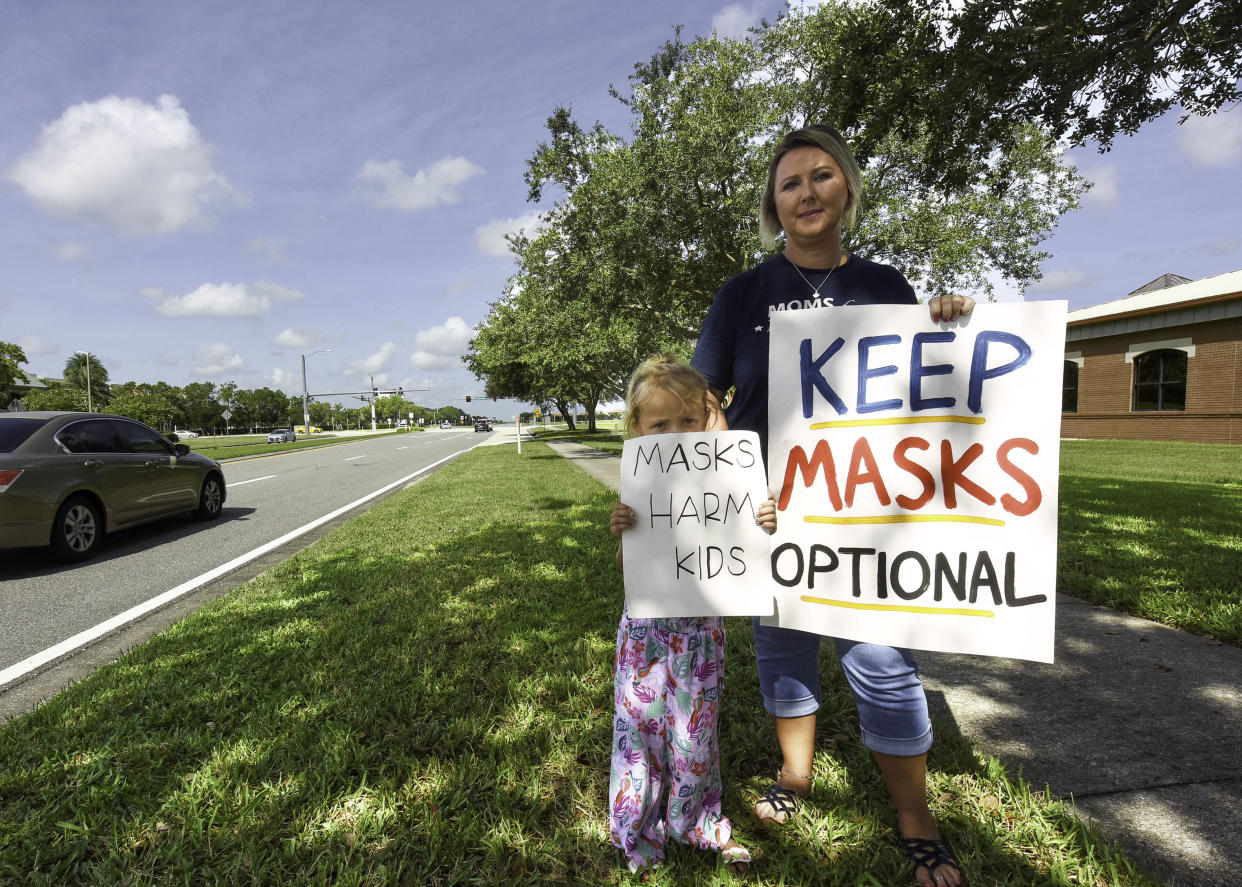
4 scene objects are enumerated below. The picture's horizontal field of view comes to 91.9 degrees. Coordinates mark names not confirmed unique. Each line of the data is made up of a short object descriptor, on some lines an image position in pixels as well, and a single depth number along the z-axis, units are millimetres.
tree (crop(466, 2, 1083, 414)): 13172
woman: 1761
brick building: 18391
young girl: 1789
